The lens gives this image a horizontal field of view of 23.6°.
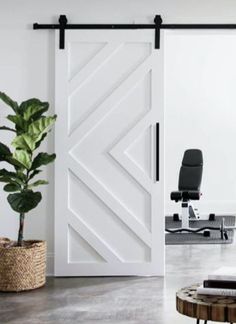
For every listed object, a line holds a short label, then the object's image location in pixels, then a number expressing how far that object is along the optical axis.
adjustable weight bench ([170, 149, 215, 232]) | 7.48
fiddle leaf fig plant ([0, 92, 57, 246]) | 4.30
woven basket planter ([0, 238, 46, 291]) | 4.34
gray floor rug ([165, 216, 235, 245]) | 6.75
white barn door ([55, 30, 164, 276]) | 4.90
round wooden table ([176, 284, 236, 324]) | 2.23
